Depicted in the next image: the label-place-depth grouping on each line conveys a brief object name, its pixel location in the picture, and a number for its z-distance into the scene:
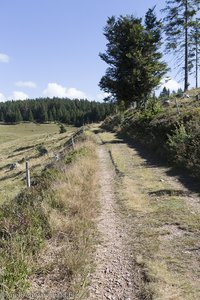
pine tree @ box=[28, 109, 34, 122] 154.62
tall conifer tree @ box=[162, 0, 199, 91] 34.38
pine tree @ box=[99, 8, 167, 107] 29.25
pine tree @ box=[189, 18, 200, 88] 35.18
